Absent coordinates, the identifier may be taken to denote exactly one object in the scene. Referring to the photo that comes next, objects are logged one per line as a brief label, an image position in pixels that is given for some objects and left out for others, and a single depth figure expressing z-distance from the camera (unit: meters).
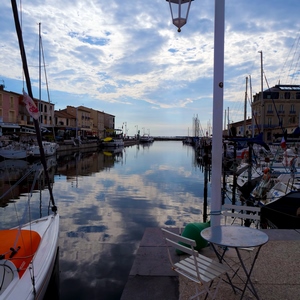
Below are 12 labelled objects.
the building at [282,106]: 58.78
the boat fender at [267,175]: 14.85
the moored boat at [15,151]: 34.00
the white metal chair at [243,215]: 4.58
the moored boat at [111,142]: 74.44
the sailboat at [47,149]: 35.88
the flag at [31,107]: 5.24
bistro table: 3.41
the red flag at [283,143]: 14.67
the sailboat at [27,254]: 4.07
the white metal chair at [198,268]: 3.28
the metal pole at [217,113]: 5.05
